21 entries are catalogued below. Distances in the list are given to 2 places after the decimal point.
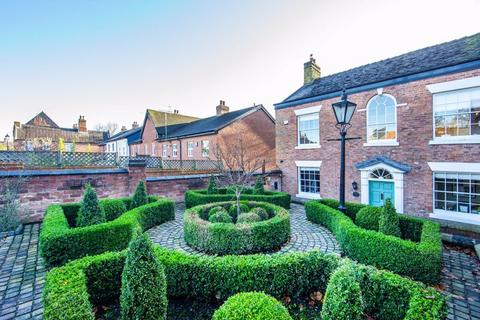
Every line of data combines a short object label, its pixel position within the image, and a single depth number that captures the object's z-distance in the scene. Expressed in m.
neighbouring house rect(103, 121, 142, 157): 38.88
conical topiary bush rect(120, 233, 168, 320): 3.00
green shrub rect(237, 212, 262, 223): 7.15
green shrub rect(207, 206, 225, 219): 8.16
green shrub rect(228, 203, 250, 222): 8.64
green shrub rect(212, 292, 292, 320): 2.75
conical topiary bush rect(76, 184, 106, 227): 6.67
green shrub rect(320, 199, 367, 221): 8.33
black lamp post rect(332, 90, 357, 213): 6.96
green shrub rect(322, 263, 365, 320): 2.69
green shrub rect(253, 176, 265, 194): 12.17
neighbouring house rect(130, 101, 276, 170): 21.75
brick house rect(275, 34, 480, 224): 8.67
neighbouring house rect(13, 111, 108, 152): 39.16
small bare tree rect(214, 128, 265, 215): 20.55
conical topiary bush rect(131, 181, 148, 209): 9.29
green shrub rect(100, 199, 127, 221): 8.52
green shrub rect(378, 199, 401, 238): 6.01
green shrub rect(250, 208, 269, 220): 7.96
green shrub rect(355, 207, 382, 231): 6.94
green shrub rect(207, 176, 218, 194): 12.05
